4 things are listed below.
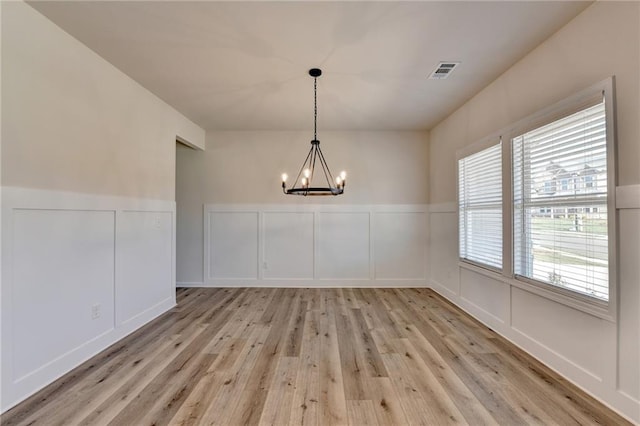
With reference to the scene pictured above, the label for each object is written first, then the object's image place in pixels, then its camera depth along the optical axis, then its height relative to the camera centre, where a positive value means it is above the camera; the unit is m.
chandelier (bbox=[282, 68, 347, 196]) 5.02 +0.81
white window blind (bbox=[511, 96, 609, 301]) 2.04 +0.10
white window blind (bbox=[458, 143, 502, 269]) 3.23 +0.11
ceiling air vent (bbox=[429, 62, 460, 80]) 2.86 +1.51
